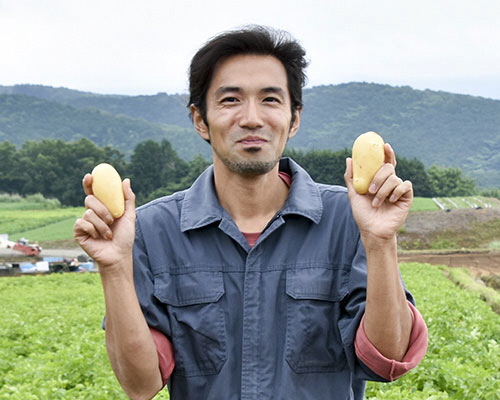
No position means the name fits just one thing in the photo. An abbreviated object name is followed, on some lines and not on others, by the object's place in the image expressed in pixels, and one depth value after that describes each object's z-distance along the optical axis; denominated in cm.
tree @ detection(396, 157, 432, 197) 5775
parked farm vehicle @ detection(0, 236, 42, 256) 2769
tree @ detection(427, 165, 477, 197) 6242
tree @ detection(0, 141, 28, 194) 6309
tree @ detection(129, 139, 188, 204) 6202
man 190
